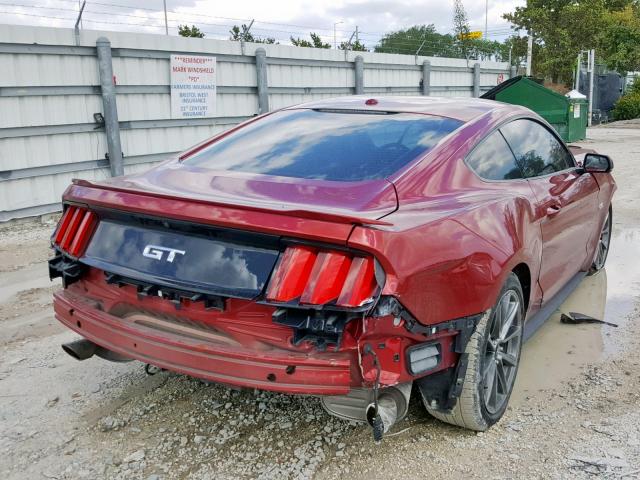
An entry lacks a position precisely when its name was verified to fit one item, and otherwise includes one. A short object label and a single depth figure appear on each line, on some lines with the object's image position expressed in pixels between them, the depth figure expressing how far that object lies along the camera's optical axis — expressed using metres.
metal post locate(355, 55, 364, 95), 13.16
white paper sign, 9.65
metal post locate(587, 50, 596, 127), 24.66
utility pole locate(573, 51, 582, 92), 25.25
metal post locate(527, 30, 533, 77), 25.01
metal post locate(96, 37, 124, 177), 8.42
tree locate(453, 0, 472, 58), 62.31
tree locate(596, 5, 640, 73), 33.81
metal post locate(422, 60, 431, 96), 15.73
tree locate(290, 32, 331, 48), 33.09
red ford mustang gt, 2.24
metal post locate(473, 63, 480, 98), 18.30
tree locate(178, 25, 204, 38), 39.58
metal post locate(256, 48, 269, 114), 10.81
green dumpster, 15.91
